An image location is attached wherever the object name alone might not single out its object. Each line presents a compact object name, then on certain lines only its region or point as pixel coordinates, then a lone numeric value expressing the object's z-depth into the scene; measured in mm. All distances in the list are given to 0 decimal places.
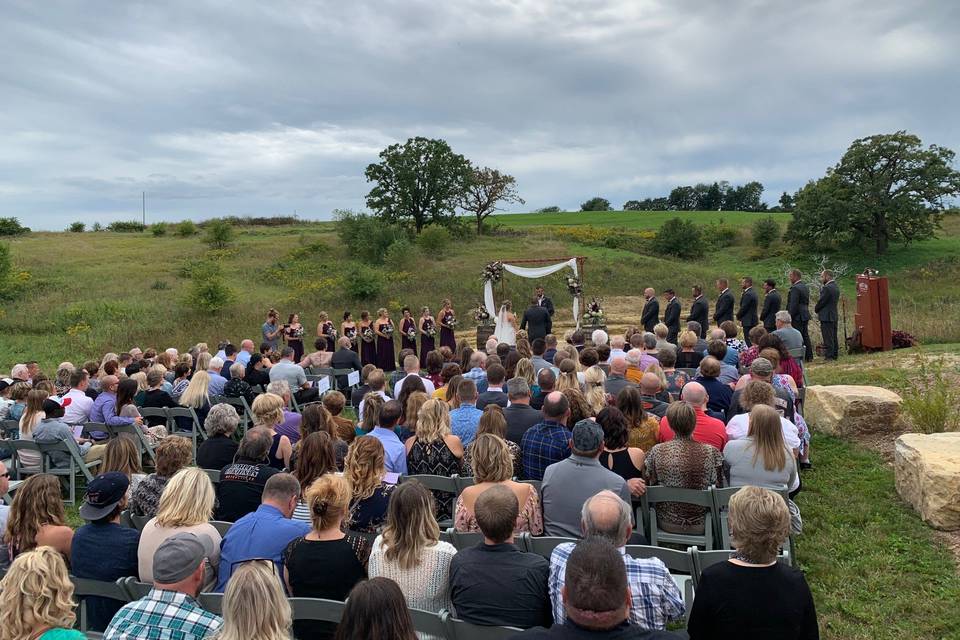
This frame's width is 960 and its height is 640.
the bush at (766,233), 42688
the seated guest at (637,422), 5234
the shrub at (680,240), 40812
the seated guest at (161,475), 4500
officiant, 15783
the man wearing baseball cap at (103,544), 3734
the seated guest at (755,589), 2730
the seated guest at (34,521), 3754
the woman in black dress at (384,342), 15117
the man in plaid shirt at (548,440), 5000
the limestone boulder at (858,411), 7664
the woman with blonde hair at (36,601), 2543
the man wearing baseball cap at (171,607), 2777
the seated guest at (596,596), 2266
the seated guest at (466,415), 5781
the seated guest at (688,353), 8797
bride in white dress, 17016
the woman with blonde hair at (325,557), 3404
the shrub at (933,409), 7051
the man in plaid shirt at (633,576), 2990
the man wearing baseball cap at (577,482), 4078
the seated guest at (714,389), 6508
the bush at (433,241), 36125
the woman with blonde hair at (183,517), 3654
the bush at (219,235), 38312
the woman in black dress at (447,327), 15984
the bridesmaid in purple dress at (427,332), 15648
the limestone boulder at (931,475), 5371
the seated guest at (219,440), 5423
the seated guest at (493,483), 4125
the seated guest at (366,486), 4043
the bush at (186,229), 45844
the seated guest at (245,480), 4715
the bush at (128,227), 54125
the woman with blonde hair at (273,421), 5598
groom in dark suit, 15078
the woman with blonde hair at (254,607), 2400
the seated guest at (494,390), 6578
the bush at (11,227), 44872
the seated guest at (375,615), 2244
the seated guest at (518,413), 5680
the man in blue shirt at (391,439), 5082
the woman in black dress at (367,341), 14602
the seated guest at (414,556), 3301
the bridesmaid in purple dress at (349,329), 13984
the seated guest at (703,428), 5039
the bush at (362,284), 27094
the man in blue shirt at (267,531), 3672
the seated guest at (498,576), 3039
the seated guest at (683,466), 4598
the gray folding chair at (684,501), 4445
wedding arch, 18562
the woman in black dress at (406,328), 15055
